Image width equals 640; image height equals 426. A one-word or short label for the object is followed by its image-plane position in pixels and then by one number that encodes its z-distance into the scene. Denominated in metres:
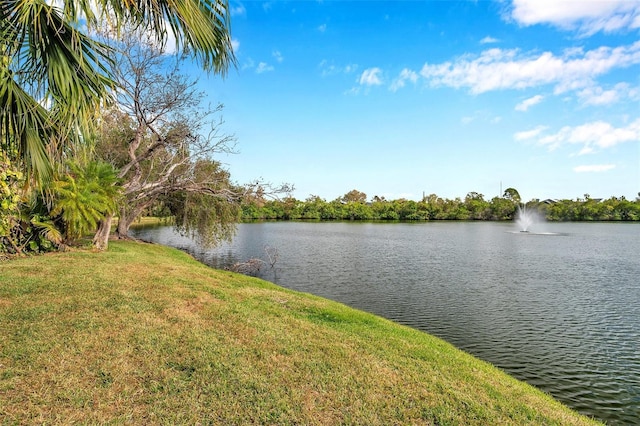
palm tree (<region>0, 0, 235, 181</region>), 3.88
